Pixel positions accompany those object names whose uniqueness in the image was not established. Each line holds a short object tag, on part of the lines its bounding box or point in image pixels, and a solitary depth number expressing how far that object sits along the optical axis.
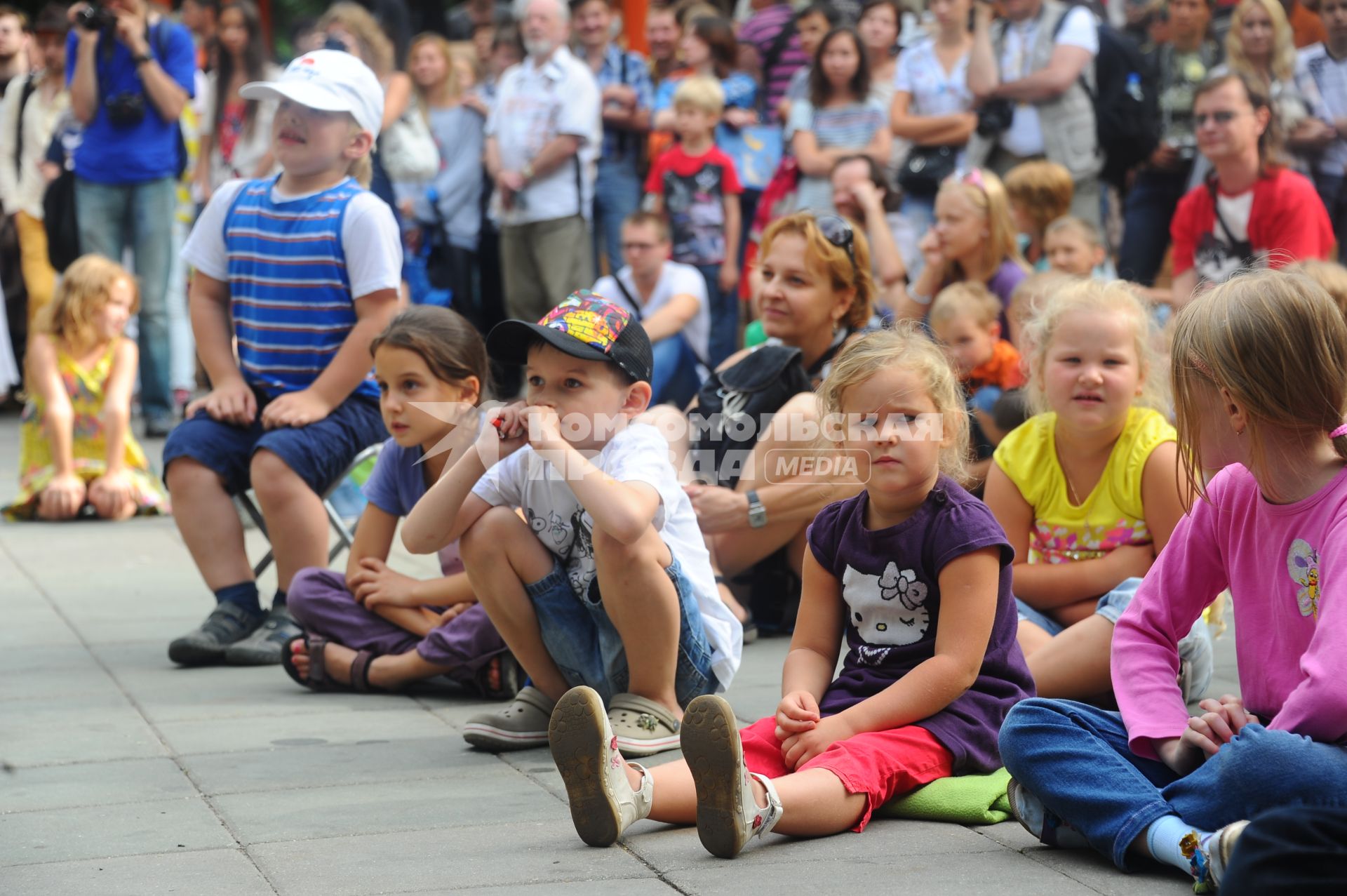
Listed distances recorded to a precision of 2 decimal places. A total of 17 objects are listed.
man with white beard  17.81
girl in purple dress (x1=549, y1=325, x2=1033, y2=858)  5.81
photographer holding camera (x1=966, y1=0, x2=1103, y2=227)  15.07
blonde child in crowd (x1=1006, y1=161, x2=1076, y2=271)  14.17
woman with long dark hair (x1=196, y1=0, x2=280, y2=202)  18.72
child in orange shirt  11.50
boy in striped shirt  9.57
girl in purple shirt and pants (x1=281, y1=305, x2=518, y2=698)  8.45
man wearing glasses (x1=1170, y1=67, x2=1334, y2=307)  12.62
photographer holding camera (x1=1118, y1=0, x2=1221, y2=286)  14.88
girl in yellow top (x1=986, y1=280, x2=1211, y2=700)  7.36
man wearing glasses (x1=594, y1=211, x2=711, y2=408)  14.76
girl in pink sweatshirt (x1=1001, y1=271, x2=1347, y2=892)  4.89
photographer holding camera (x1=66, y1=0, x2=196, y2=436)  17.48
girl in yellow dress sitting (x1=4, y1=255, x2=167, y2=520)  14.55
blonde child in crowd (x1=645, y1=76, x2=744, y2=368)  17.42
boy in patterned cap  7.01
